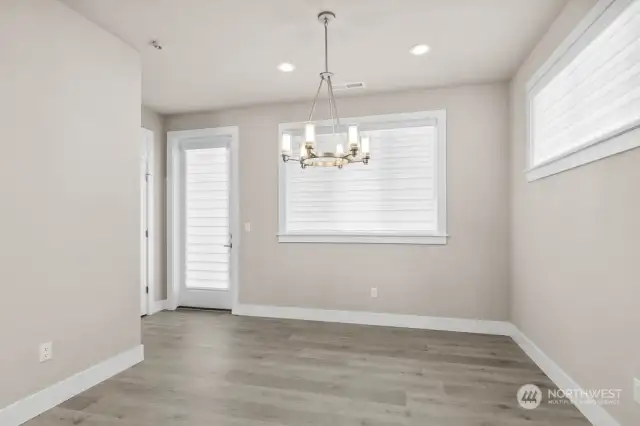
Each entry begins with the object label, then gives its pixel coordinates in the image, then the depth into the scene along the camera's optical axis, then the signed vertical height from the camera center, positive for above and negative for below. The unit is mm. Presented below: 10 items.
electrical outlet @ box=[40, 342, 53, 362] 2447 -904
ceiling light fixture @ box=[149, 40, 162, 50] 3147 +1448
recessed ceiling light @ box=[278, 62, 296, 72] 3633 +1450
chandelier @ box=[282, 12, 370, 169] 2765 +510
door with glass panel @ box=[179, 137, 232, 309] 5211 -156
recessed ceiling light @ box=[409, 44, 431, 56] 3277 +1465
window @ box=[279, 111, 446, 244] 4383 +292
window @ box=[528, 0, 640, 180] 1977 +787
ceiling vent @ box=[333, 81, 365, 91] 4185 +1454
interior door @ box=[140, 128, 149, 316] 4957 -183
